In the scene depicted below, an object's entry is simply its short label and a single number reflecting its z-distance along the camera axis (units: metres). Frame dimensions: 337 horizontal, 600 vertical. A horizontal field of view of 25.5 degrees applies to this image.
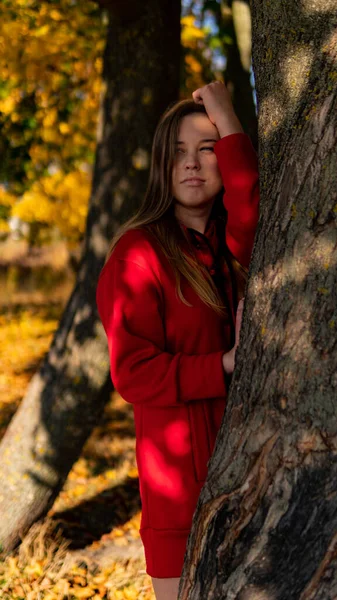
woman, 2.35
